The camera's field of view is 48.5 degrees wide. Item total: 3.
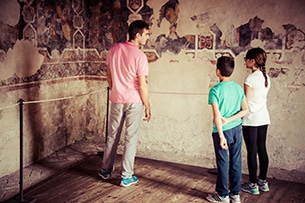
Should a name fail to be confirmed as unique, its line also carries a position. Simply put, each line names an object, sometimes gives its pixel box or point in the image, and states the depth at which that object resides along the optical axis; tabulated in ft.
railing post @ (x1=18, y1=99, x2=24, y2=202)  11.49
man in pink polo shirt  12.78
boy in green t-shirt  10.98
